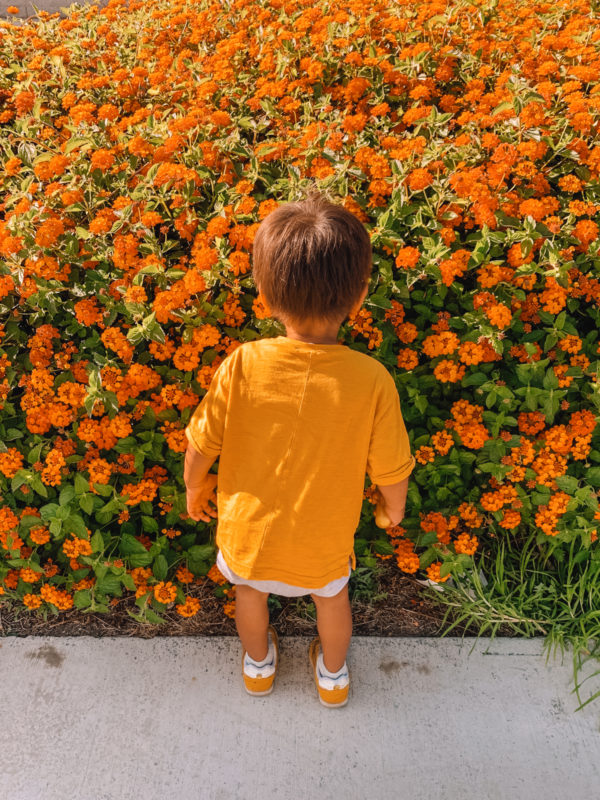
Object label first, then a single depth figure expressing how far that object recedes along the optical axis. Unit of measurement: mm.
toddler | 1121
